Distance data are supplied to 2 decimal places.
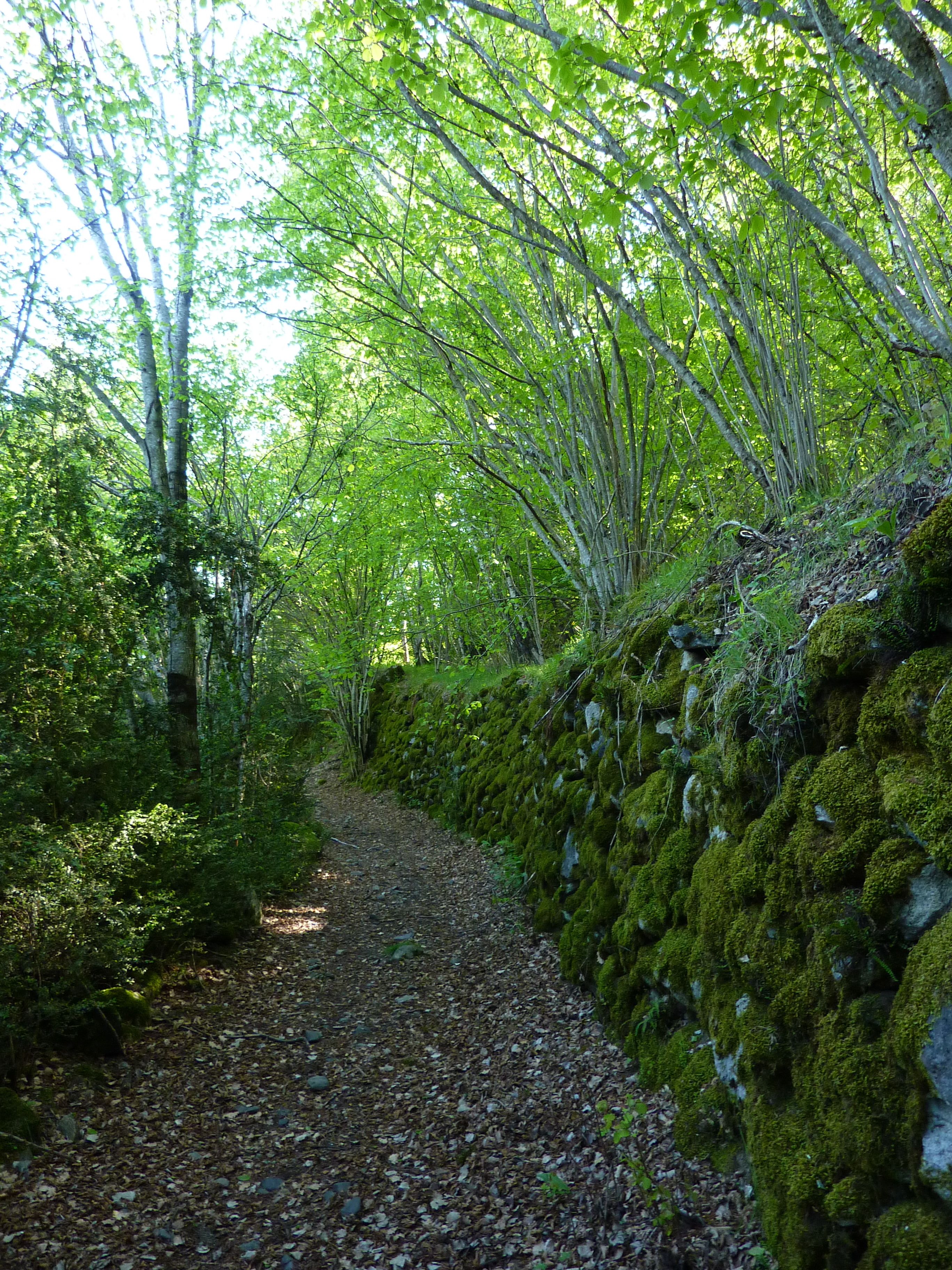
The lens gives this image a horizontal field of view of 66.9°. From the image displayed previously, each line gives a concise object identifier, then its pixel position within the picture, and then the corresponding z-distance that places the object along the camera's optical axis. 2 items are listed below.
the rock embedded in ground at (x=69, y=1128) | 3.29
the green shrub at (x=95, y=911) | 3.58
